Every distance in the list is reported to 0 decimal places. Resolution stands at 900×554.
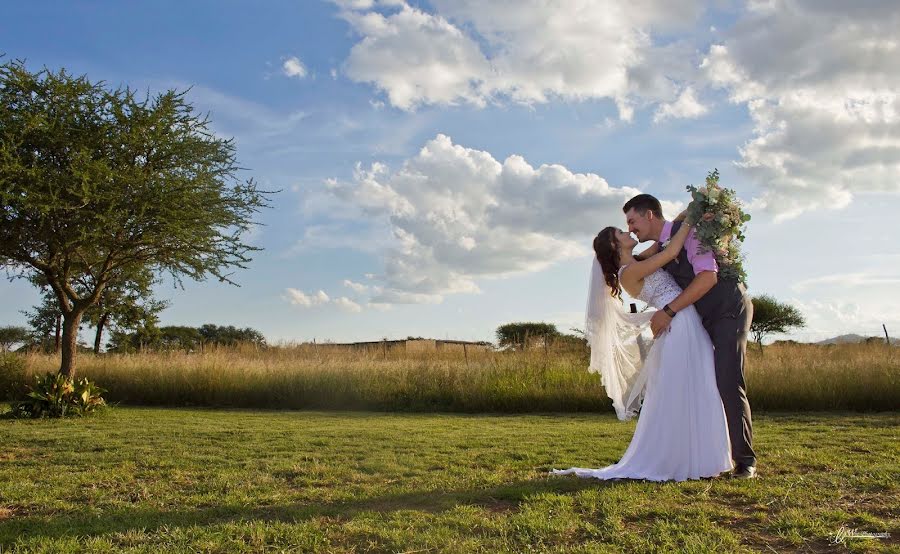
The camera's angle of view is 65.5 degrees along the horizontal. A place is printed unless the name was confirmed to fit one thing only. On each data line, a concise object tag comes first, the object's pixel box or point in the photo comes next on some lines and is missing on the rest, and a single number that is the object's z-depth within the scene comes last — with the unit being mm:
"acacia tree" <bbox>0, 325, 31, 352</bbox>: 48075
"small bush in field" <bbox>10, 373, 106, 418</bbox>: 13133
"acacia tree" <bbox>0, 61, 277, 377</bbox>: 14289
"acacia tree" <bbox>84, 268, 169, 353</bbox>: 20423
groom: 5641
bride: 5582
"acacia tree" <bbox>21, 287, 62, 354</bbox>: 36750
